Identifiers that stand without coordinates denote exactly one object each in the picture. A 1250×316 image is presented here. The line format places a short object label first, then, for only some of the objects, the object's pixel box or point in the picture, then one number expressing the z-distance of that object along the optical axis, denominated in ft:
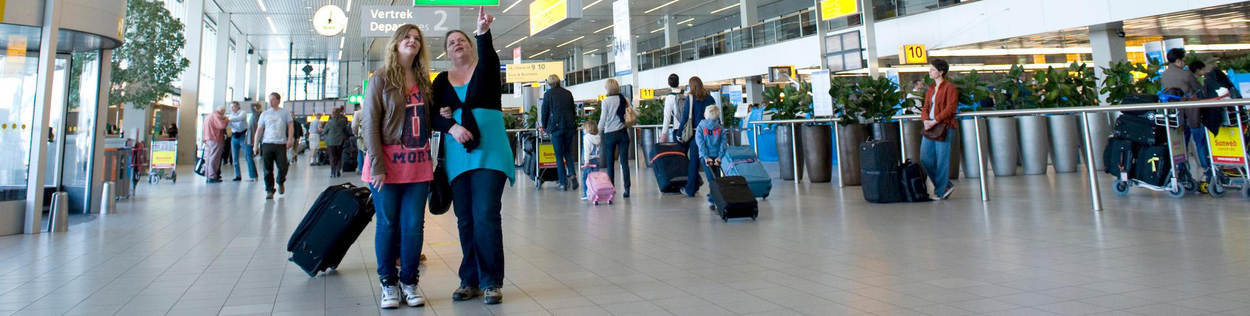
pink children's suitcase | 25.39
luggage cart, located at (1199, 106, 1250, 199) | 20.92
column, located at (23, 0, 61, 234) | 19.02
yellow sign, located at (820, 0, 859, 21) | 50.88
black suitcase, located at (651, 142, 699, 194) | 27.96
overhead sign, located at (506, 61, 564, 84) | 72.28
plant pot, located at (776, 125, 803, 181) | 34.55
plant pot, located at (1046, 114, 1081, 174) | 34.91
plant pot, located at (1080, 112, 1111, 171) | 35.63
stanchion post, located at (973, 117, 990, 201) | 22.75
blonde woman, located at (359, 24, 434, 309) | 10.17
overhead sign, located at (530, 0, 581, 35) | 37.40
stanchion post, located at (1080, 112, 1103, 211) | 18.88
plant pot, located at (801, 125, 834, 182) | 32.83
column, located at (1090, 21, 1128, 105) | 54.44
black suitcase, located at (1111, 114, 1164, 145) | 22.34
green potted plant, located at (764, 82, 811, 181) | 32.94
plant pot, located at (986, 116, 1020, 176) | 34.07
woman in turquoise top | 10.37
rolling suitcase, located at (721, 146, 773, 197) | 25.08
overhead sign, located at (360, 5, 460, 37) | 37.83
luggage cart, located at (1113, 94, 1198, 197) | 21.68
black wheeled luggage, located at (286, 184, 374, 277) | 12.24
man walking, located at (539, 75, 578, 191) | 28.58
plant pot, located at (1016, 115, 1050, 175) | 34.58
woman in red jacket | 23.26
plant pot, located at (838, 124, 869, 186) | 30.45
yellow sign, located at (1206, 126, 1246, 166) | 20.90
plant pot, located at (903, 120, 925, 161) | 33.35
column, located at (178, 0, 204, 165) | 64.54
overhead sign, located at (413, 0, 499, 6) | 34.06
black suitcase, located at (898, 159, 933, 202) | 23.27
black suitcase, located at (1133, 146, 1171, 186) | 22.09
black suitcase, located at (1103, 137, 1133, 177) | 22.82
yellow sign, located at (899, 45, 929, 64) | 62.18
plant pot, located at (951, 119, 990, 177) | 34.30
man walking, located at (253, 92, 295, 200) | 30.86
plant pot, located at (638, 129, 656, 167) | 51.15
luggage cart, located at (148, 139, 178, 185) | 41.50
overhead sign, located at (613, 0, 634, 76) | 46.85
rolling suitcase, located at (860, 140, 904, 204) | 23.20
